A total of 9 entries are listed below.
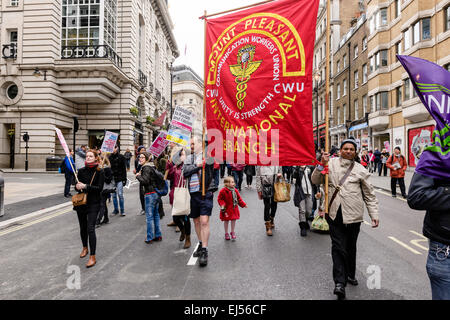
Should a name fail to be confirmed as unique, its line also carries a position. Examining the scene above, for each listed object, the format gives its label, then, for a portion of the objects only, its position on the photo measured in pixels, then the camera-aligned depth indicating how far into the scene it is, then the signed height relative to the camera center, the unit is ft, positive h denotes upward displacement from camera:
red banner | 12.44 +3.71
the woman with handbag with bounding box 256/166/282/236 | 20.33 -1.30
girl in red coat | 19.02 -2.55
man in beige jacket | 11.31 -1.56
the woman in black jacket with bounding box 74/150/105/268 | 15.39 -1.63
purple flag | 7.06 +1.48
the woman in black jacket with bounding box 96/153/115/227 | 22.10 -2.71
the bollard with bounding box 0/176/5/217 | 25.16 -2.72
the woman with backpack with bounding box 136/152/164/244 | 18.51 -2.08
